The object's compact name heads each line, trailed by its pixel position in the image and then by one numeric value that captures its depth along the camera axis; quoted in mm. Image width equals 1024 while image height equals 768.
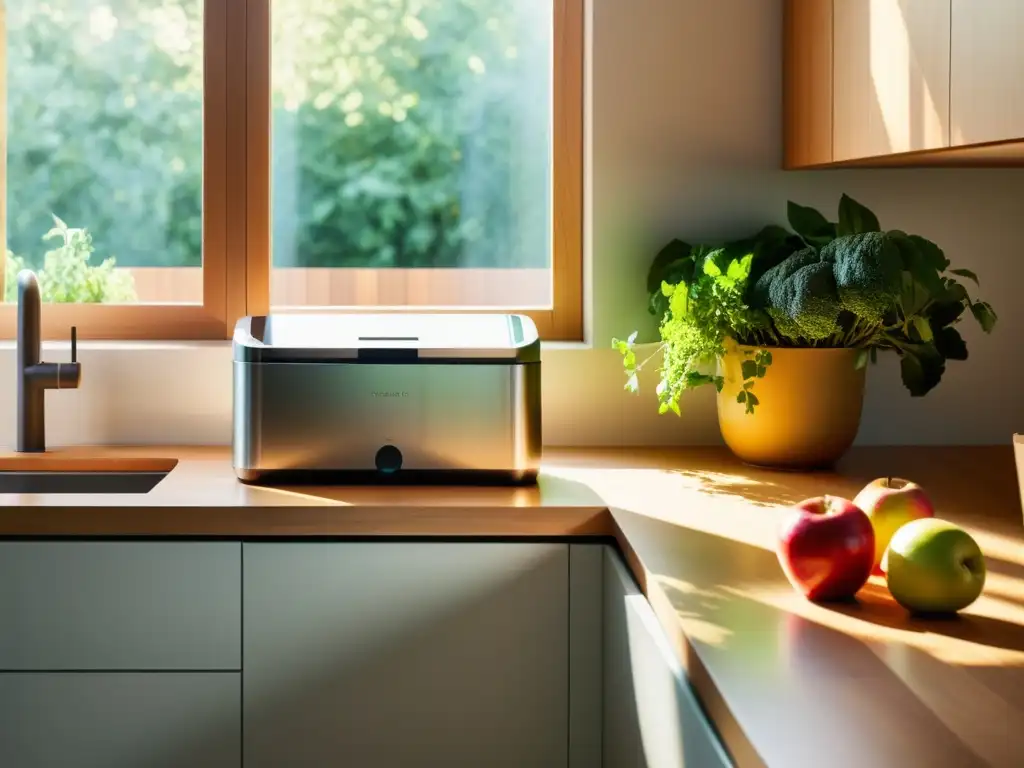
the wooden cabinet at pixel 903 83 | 1403
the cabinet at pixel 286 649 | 1666
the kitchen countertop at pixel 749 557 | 898
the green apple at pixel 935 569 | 1168
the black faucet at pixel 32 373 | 2098
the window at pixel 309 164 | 2359
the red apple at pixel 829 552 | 1222
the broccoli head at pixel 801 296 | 1828
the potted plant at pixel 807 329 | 1820
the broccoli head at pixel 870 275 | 1774
